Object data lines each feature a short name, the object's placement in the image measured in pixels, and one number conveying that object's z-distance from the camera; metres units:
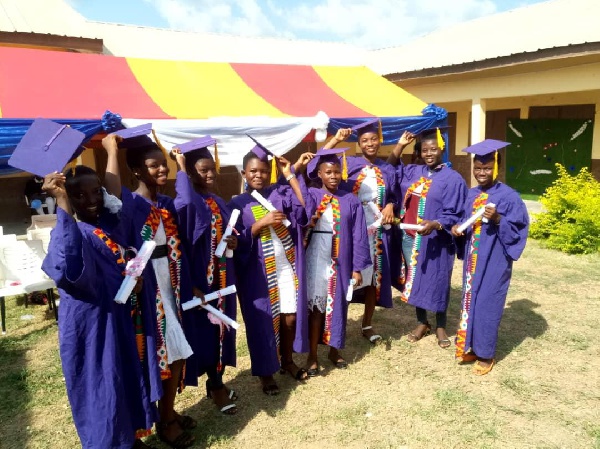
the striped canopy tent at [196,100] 4.96
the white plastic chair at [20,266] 4.93
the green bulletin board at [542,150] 9.98
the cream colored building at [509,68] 8.25
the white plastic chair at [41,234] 5.68
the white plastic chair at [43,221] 6.49
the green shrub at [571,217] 7.30
